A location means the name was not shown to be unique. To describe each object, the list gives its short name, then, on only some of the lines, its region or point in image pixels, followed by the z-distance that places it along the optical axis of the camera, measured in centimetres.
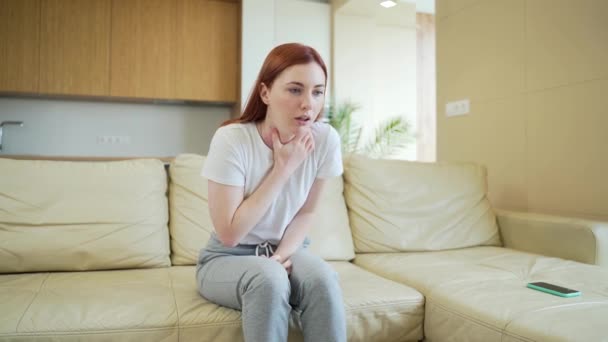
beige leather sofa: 114
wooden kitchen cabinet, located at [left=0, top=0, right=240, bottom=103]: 412
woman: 107
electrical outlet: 466
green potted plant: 464
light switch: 323
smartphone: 130
